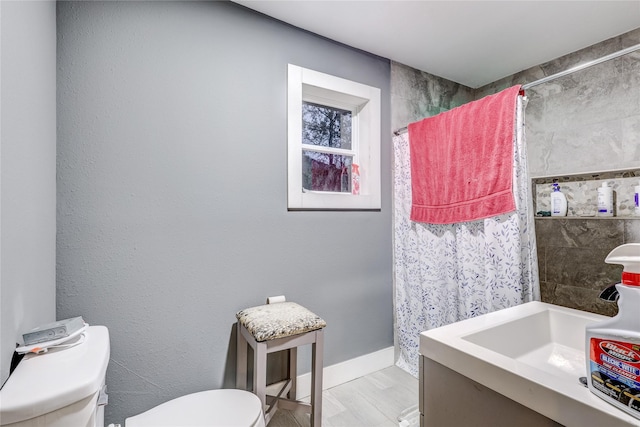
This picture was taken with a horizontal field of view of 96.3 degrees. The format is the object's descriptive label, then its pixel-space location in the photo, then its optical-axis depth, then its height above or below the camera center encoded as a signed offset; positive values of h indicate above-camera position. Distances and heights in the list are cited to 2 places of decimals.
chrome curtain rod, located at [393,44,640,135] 1.11 +0.64
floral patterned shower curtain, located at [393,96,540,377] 1.47 -0.28
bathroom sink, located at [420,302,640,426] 0.63 -0.42
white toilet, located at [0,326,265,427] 0.65 -0.41
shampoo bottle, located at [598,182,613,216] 1.68 +0.08
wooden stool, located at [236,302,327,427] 1.28 -0.57
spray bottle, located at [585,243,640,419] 0.59 -0.30
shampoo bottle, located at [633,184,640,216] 1.55 +0.08
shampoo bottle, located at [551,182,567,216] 1.88 +0.08
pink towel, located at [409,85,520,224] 1.49 +0.33
